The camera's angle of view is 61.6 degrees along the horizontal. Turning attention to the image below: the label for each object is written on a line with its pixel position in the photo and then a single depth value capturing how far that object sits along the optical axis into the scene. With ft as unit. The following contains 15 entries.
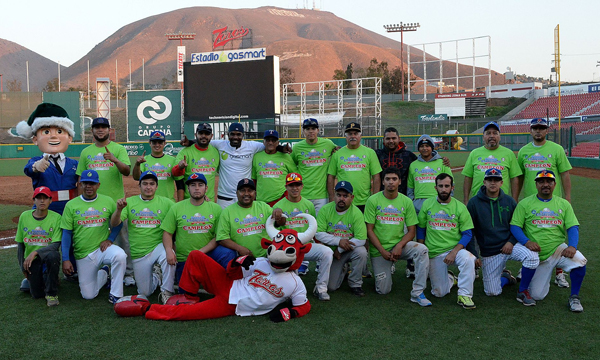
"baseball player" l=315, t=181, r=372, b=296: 18.75
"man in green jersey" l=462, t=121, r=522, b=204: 20.42
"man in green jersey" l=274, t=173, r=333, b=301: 18.30
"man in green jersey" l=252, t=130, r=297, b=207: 22.03
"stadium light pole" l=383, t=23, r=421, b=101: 240.12
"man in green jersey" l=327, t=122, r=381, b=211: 21.30
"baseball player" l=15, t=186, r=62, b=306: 17.87
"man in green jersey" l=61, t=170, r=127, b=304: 18.28
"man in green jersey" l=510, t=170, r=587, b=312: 17.17
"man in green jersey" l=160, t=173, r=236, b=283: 18.11
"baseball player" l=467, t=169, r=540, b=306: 17.99
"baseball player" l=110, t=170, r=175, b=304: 18.38
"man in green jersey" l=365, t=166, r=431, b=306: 18.53
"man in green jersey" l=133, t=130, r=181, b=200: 21.38
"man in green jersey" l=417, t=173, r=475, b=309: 18.01
